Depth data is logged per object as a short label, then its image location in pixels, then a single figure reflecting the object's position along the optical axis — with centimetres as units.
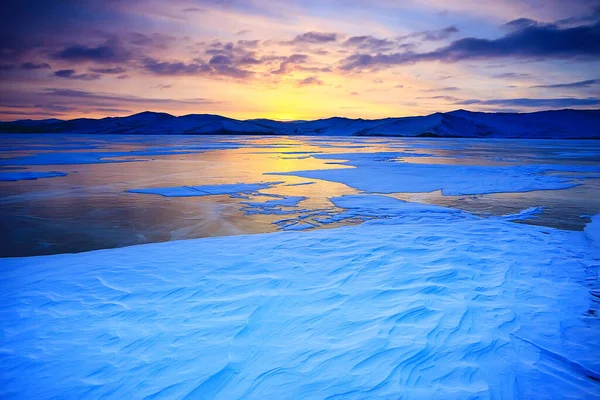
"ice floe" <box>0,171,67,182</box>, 1034
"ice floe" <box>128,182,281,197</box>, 810
